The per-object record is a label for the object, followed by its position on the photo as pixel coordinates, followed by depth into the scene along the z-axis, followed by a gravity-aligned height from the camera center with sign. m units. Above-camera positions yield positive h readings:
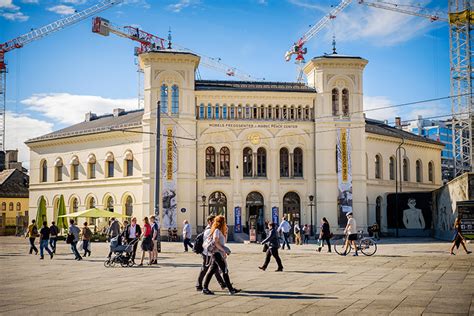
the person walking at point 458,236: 26.66 -1.54
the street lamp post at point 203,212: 46.59 -0.58
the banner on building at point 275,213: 47.59 -0.73
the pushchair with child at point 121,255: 21.89 -1.86
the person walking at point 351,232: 26.29 -1.30
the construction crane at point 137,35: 83.50 +25.74
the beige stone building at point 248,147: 46.47 +4.71
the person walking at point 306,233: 42.22 -2.15
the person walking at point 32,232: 29.33 -1.32
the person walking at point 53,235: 28.12 -1.39
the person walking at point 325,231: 29.85 -1.41
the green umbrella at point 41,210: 48.76 -0.31
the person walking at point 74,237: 25.84 -1.37
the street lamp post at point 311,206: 46.81 -0.19
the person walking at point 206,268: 14.11 -1.55
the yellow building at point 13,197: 70.00 +1.15
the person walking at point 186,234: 31.75 -1.59
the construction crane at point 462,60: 69.38 +17.14
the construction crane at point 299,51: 83.00 +21.78
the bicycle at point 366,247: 27.55 -2.10
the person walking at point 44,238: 26.77 -1.46
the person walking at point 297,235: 39.90 -2.17
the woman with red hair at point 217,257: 13.85 -1.24
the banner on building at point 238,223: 47.17 -1.50
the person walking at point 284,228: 32.75 -1.34
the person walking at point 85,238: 27.79 -1.52
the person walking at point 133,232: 24.25 -1.10
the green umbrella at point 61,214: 47.53 -0.72
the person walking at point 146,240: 22.59 -1.34
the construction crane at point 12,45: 81.06 +23.20
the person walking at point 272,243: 19.69 -1.31
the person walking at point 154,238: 23.55 -1.37
